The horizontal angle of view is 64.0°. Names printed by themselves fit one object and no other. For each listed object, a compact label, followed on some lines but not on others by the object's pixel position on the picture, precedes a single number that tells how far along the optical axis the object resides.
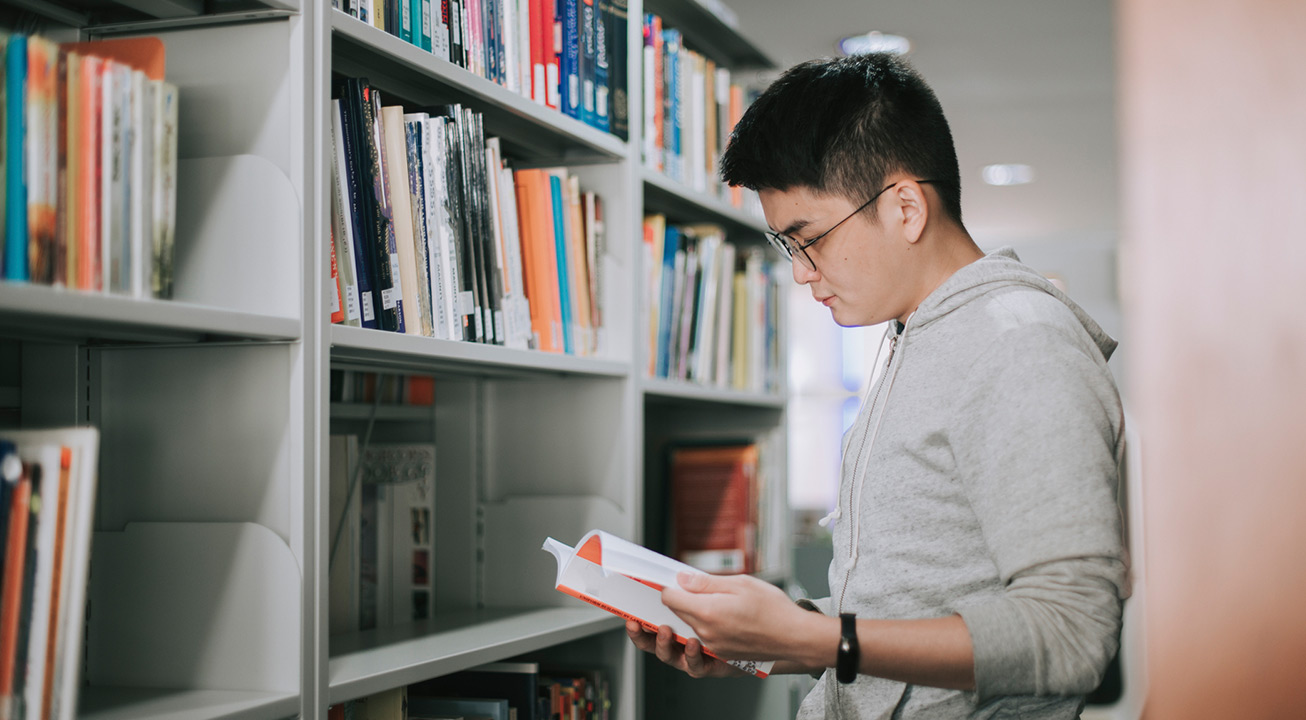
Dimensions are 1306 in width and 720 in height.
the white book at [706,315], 2.34
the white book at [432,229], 1.42
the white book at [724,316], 2.44
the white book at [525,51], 1.71
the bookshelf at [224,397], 1.11
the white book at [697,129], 2.35
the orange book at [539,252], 1.70
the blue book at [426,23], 1.46
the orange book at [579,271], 1.80
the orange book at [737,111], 2.55
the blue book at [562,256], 1.75
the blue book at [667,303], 2.18
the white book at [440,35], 1.48
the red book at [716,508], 2.55
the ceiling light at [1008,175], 6.07
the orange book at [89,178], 0.91
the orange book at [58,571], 0.87
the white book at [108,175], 0.92
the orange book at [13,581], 0.85
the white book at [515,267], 1.63
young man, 0.96
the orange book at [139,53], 1.02
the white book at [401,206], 1.37
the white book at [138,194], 0.96
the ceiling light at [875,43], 4.20
